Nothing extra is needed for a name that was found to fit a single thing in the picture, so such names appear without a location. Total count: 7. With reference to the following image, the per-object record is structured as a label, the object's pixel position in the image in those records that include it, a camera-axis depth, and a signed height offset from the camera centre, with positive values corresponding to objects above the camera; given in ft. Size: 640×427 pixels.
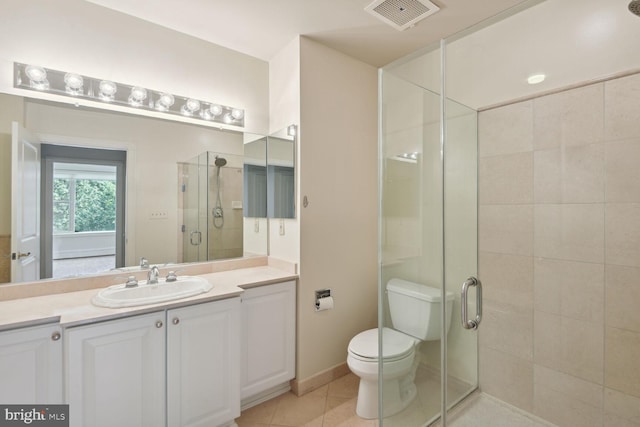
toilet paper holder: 7.53 -2.13
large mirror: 5.63 +0.65
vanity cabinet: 4.40 -2.54
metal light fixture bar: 5.47 +2.53
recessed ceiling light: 5.40 +2.49
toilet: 5.46 -2.28
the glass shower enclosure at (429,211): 5.36 +0.05
